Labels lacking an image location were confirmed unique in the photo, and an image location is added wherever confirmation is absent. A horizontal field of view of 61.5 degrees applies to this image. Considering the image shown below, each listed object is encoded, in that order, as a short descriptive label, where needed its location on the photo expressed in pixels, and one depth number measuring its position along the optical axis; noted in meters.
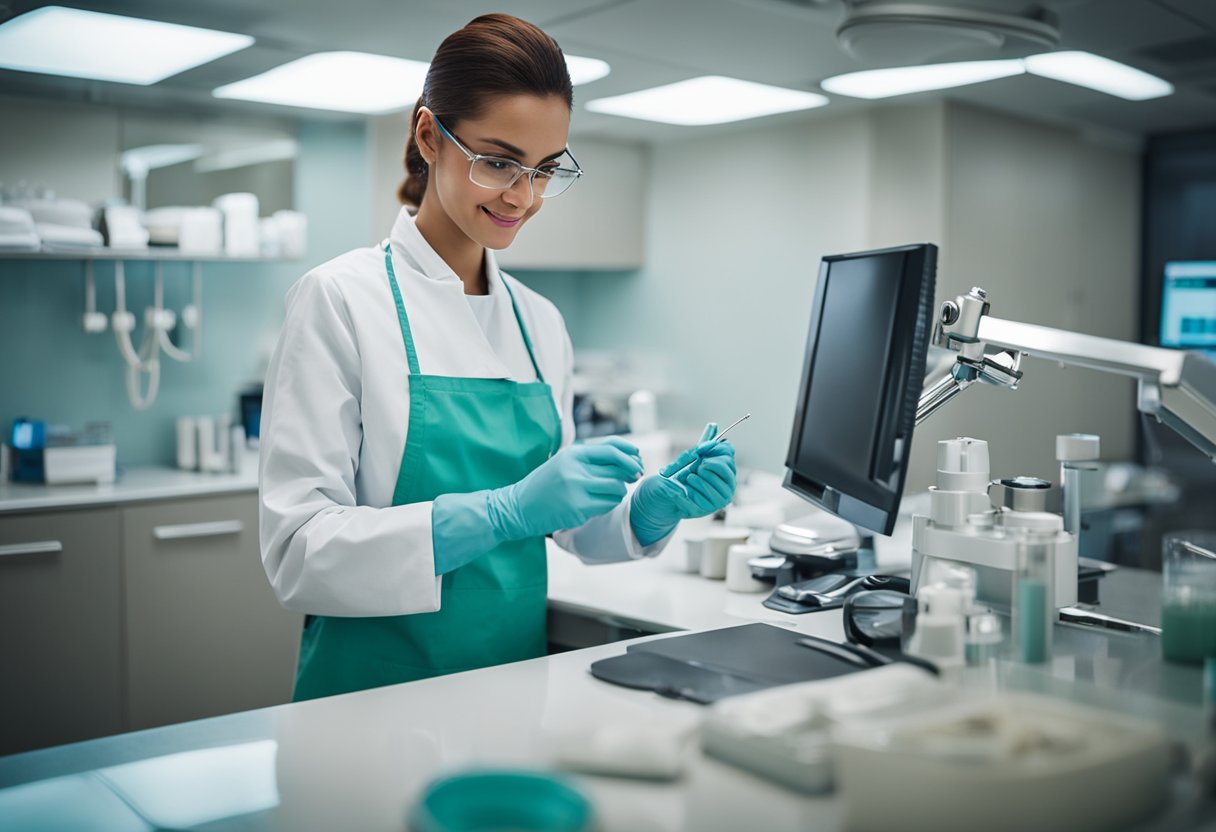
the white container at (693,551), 1.93
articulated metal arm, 1.13
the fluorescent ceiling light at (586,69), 3.06
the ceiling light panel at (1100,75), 3.17
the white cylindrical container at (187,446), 3.48
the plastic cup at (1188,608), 1.10
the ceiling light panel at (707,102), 3.48
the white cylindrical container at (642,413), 2.81
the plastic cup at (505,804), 0.71
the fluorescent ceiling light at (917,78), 3.21
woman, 1.35
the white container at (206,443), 3.42
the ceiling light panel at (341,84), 3.03
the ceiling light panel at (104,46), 2.59
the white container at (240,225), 3.47
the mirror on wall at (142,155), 3.29
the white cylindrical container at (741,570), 1.75
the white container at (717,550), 1.86
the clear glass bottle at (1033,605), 1.13
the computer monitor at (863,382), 1.21
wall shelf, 3.13
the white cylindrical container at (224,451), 3.41
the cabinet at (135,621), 2.84
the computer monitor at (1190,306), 3.90
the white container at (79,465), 3.10
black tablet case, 1.13
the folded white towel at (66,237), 3.12
